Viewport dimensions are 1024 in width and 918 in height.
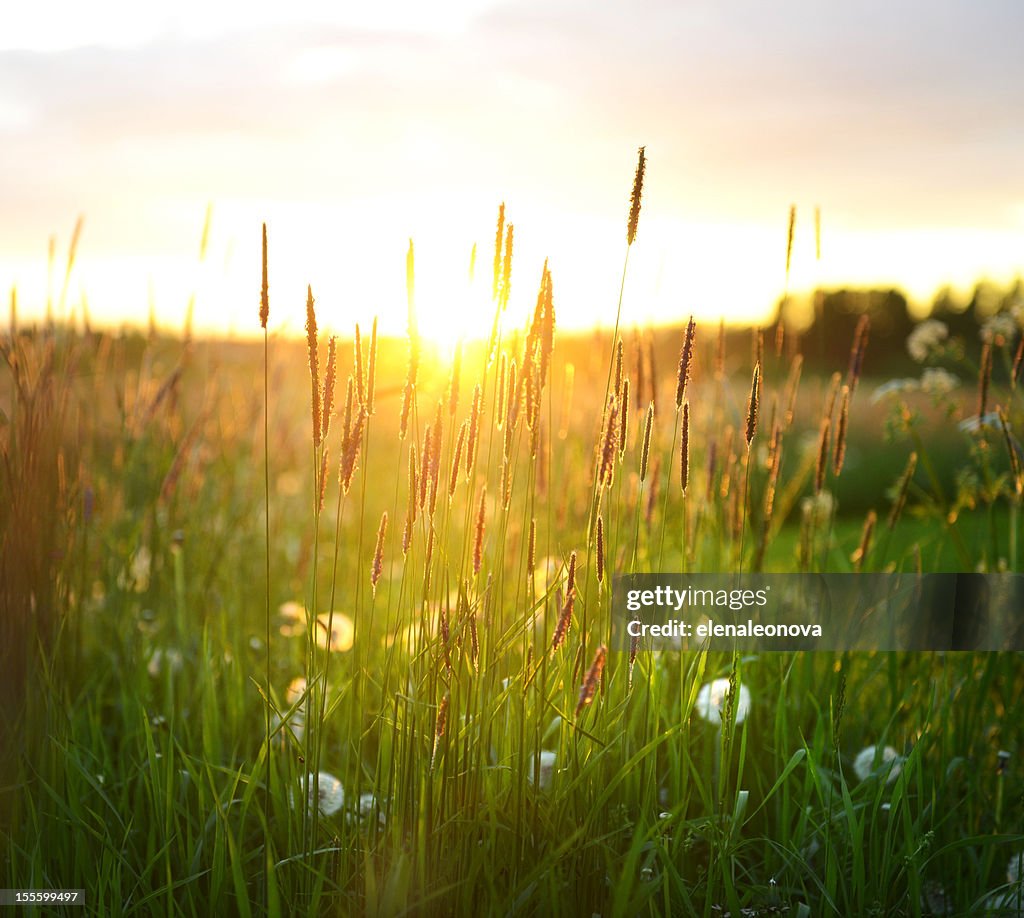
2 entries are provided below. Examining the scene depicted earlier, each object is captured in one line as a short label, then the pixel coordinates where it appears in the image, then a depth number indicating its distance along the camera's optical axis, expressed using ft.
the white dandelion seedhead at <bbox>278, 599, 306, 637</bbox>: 8.13
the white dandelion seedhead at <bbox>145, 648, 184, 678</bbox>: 7.14
